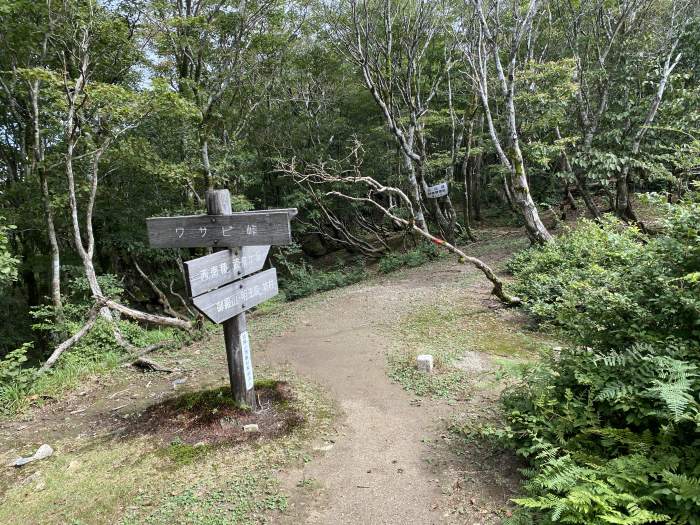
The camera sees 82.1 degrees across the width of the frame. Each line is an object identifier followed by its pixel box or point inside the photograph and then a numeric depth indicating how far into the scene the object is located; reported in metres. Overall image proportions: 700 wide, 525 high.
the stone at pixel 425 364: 5.02
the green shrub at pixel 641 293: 2.86
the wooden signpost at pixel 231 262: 3.62
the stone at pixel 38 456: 3.76
